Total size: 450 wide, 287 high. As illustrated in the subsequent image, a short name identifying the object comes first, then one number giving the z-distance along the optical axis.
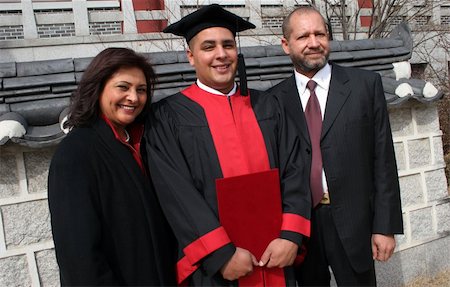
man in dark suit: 2.34
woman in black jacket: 1.71
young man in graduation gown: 1.94
